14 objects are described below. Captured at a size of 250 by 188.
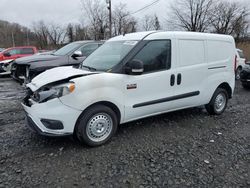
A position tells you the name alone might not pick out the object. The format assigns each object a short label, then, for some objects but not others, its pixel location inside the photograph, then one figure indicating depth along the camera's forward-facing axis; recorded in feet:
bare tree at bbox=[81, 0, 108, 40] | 103.53
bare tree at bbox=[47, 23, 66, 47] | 180.65
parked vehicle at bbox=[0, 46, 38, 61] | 38.33
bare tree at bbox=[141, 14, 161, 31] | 153.09
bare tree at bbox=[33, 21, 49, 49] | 174.54
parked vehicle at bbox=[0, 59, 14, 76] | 35.62
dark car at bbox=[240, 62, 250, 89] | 26.99
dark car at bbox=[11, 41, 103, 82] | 21.21
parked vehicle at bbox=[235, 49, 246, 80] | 36.63
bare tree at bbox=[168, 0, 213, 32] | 114.93
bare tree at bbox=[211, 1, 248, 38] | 115.03
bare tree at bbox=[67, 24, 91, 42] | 122.32
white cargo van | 9.81
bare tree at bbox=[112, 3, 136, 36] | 123.34
